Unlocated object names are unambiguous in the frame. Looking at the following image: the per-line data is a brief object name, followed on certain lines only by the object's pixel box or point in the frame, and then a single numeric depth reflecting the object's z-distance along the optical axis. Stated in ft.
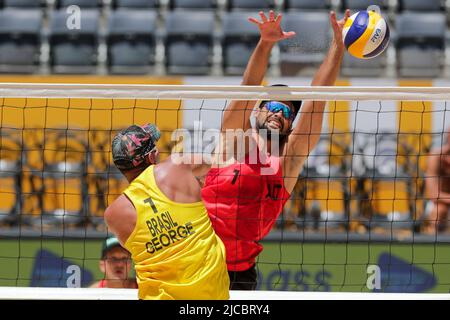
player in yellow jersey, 25.79
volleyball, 33.55
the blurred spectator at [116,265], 38.32
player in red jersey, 31.63
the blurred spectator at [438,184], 49.19
